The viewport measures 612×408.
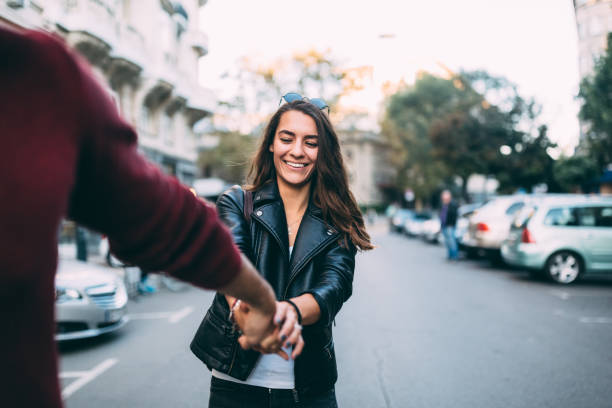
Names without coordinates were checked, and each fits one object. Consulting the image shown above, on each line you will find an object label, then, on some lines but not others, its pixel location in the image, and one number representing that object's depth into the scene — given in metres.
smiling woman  1.79
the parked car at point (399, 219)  30.53
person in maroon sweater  0.67
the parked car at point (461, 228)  14.77
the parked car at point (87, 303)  5.74
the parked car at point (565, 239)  10.03
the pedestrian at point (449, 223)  14.16
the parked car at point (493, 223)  12.12
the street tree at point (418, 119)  42.06
